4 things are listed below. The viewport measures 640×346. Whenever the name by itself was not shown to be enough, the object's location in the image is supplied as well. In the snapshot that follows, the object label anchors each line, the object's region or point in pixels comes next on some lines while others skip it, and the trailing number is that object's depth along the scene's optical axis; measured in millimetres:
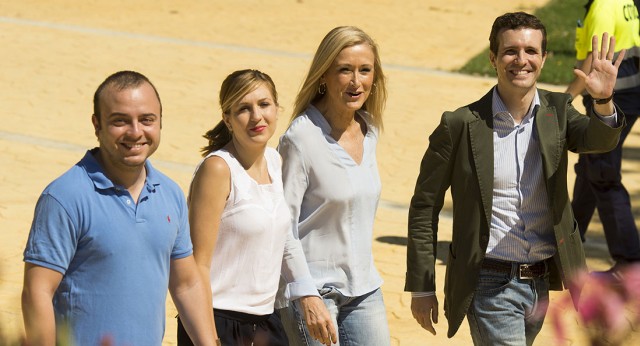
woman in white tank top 8078
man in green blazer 8852
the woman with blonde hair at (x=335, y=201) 8820
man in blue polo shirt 6531
